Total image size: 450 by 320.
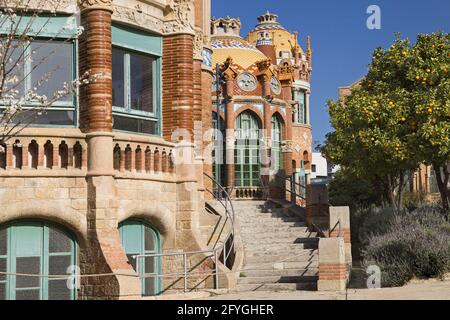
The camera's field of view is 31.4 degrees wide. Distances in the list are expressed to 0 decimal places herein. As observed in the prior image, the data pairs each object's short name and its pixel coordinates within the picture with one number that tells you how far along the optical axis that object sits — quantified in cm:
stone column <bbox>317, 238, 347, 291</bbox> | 1591
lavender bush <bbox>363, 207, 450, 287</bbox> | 1670
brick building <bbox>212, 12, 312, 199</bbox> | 3669
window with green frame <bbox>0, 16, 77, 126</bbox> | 1571
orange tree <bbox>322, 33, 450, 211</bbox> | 2003
